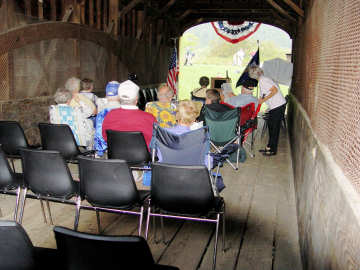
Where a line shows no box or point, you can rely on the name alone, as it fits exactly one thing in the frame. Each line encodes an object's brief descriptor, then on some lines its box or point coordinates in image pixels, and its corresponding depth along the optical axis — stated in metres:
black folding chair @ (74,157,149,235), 2.79
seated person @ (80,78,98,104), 5.95
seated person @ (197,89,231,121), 6.19
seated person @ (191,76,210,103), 8.60
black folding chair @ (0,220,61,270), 1.61
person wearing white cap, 4.18
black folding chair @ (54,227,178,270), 1.52
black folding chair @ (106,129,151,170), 3.99
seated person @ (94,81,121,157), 4.71
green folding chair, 5.92
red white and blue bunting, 16.12
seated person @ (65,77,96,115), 5.46
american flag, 12.23
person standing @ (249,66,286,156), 6.80
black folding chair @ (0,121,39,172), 4.43
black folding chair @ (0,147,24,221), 3.15
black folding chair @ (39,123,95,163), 4.33
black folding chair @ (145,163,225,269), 2.70
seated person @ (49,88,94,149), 4.80
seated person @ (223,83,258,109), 6.92
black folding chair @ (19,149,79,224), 2.99
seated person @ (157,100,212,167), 3.73
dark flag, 11.13
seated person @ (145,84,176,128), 5.12
